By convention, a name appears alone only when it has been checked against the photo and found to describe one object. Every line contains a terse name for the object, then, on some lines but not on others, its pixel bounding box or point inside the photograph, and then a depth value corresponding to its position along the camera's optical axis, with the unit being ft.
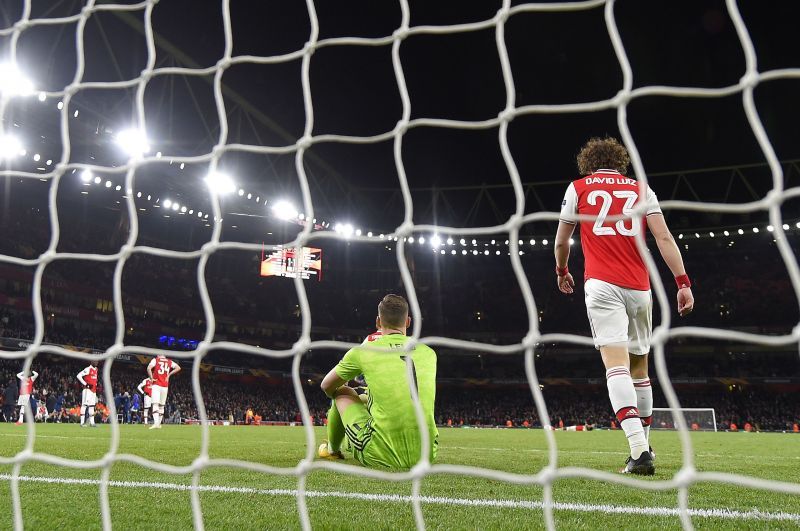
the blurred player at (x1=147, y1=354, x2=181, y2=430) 39.24
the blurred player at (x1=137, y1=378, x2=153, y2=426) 45.39
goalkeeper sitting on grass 10.89
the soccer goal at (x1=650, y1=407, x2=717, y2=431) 59.77
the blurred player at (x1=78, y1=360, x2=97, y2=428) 40.75
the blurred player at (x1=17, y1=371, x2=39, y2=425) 47.92
